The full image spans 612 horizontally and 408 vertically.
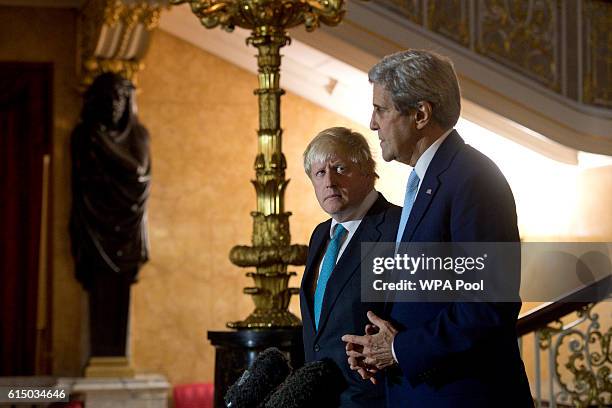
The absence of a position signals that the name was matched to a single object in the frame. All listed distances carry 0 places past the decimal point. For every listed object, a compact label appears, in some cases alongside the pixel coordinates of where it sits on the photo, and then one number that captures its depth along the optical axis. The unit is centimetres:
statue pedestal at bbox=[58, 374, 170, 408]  772
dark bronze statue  818
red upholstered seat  865
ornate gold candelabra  488
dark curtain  861
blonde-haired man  297
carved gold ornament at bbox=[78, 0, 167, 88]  780
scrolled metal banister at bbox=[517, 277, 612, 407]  544
